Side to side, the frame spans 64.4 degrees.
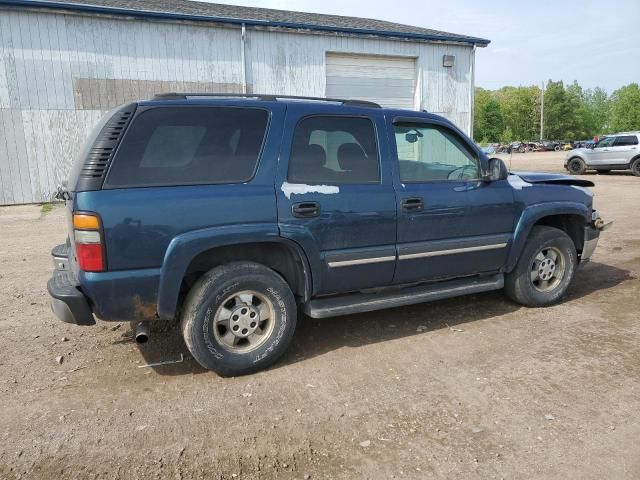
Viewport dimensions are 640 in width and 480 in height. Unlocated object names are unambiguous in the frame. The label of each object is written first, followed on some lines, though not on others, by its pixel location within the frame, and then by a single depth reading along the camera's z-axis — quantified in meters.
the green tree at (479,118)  100.81
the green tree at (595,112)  97.56
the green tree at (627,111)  72.82
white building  12.09
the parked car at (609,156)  20.42
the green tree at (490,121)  99.50
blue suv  3.28
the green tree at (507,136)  89.38
